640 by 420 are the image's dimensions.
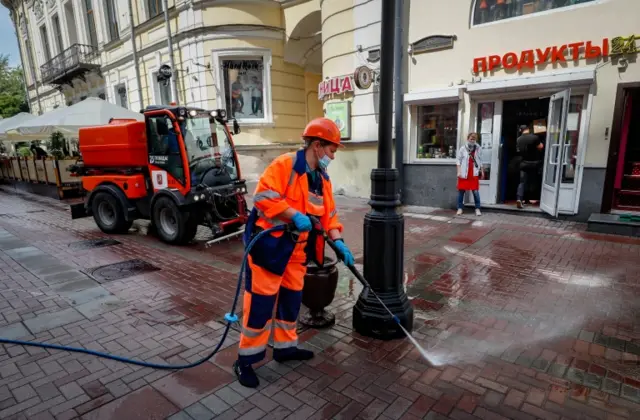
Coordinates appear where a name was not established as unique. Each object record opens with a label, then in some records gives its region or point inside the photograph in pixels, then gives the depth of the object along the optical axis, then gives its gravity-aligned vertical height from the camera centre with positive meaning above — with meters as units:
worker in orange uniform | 2.72 -0.75
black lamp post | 3.32 -0.94
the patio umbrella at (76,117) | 11.26 +0.73
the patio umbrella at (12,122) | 14.82 +0.91
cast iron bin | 3.35 -1.33
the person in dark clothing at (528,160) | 8.20 -0.65
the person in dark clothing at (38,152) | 13.92 -0.29
